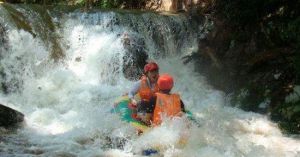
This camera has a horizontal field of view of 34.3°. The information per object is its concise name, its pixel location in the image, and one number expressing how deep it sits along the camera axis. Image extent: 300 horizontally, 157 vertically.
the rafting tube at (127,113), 6.43
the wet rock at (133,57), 11.57
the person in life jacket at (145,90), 6.58
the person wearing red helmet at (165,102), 6.27
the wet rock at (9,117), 7.82
